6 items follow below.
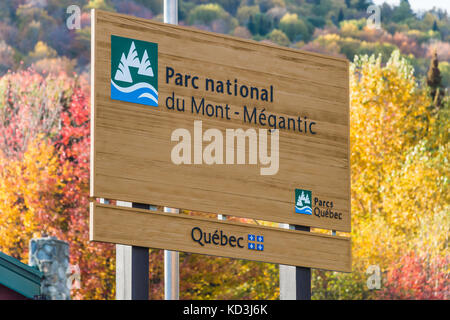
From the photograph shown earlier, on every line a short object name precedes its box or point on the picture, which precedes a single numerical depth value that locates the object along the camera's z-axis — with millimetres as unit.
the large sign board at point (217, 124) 10617
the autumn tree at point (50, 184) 28734
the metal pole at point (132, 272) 10203
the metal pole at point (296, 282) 11867
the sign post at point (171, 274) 16359
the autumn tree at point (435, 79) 49625
